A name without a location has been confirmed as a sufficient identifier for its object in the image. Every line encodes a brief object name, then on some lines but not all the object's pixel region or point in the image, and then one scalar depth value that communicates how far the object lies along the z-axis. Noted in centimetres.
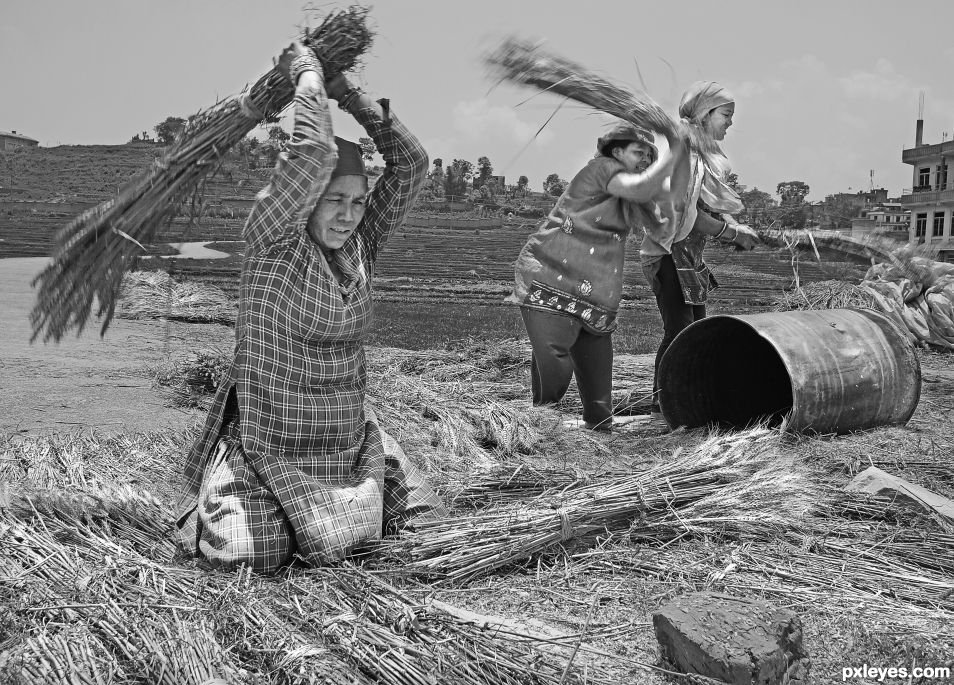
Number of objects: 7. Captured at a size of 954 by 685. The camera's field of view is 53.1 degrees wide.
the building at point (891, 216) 4938
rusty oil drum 463
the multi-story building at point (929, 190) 4434
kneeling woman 291
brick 218
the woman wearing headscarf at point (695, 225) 488
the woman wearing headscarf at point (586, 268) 475
